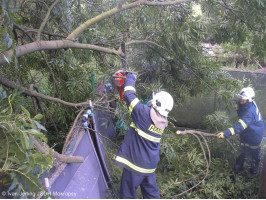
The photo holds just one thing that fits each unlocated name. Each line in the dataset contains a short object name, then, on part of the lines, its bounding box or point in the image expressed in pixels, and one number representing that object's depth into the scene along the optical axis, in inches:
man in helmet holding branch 146.6
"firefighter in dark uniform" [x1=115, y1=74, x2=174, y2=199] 101.0
